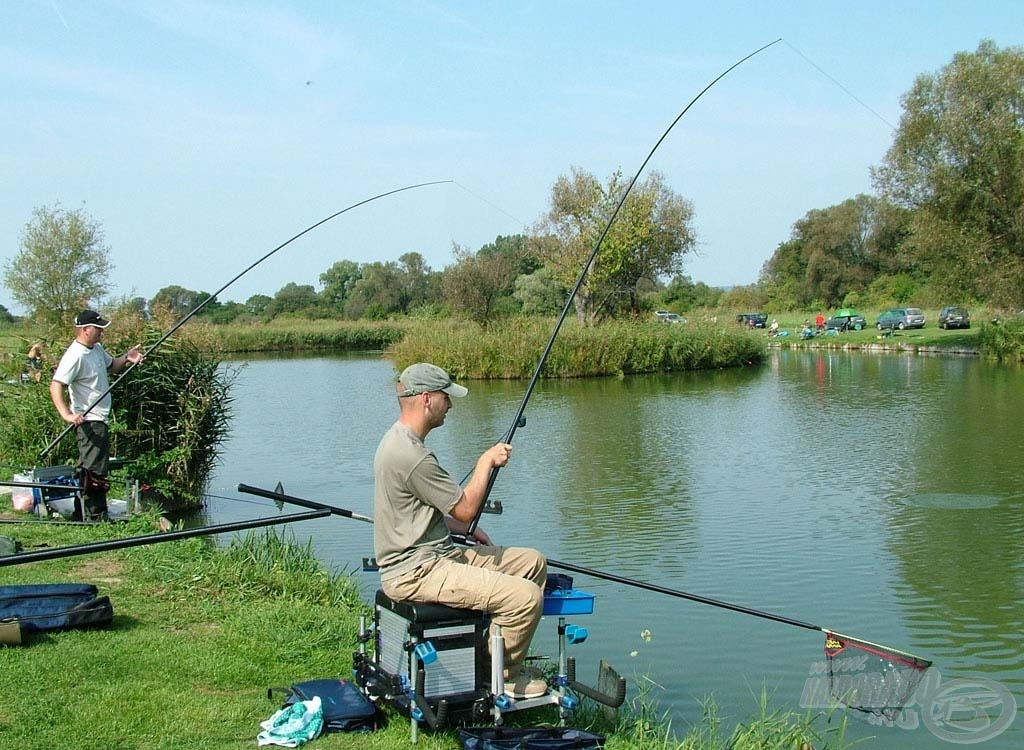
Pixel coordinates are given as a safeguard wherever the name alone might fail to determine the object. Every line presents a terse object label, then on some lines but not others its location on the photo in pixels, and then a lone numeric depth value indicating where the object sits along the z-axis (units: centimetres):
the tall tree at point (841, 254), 6531
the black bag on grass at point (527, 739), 354
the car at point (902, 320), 4419
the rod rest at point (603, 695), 415
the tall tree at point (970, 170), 3112
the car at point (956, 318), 4078
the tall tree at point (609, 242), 3756
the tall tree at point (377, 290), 7194
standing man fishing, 773
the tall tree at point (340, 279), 8474
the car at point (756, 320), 5047
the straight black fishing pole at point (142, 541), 316
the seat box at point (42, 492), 807
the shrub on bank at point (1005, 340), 3069
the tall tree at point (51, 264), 3359
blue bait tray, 413
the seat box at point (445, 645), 381
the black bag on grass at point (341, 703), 392
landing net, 465
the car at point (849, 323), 4747
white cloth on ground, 376
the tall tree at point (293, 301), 6888
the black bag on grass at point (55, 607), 486
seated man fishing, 389
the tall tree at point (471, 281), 4284
